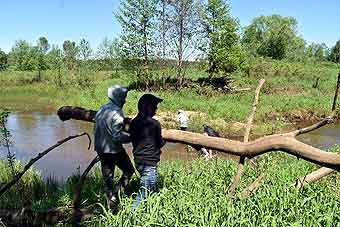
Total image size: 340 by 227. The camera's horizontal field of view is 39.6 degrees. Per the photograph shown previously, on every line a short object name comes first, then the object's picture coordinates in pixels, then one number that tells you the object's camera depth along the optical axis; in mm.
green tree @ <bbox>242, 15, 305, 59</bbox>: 59500
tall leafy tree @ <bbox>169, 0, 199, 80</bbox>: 32812
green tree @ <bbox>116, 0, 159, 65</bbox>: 32406
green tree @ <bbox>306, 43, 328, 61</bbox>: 97838
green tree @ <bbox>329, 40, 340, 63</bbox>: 81112
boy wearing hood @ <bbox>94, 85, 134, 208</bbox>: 6336
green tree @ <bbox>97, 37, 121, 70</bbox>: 43709
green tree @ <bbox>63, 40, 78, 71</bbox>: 42000
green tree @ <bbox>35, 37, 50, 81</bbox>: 50788
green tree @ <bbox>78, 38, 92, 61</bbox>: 41150
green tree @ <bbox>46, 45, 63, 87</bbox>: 42209
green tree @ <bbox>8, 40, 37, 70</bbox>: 59062
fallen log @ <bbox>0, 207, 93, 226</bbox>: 6672
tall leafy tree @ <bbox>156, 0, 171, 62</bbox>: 32969
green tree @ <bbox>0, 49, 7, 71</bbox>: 58238
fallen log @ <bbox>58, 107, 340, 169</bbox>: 4895
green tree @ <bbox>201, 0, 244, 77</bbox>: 33250
